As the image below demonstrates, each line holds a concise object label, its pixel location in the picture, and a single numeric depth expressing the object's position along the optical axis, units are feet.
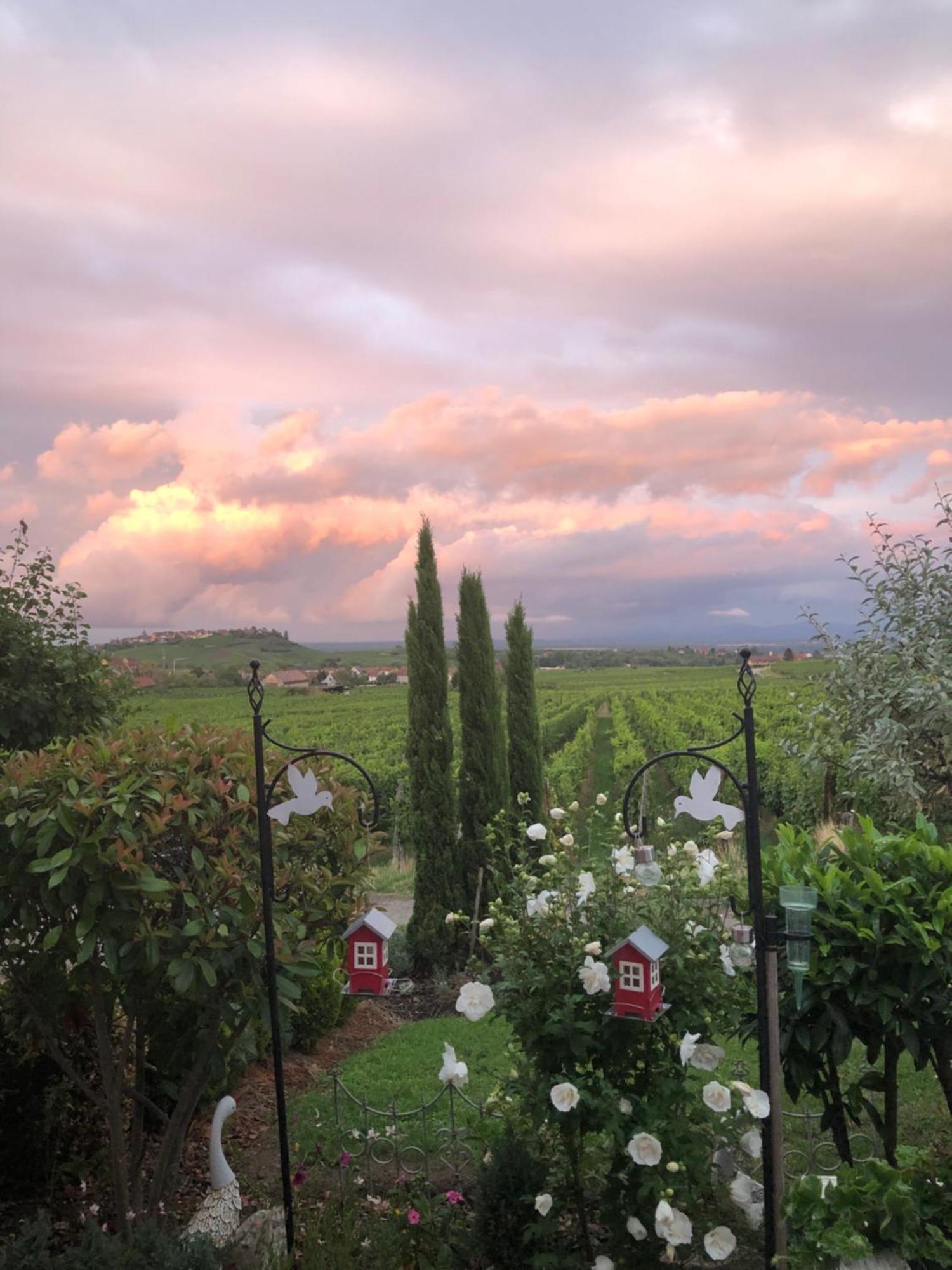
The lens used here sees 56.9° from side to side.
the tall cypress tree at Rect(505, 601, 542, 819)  34.53
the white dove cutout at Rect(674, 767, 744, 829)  10.89
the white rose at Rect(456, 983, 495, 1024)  10.88
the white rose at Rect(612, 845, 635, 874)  11.65
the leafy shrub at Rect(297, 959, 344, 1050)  21.48
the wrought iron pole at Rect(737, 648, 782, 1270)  10.68
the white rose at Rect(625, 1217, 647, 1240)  10.36
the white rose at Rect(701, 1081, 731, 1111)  10.19
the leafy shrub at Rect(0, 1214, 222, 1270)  10.17
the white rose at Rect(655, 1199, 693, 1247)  9.81
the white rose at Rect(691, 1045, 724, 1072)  10.46
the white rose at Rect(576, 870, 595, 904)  11.46
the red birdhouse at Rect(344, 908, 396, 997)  12.22
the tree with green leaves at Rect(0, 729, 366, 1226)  10.73
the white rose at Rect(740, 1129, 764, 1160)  10.93
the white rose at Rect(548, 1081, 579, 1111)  10.00
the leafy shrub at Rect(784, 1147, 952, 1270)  9.61
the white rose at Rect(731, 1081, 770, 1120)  10.30
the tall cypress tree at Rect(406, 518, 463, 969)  30.78
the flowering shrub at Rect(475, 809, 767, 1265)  10.36
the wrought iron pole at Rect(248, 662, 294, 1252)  11.38
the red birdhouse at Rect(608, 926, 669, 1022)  9.86
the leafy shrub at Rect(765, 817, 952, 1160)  11.12
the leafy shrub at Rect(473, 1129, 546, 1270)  11.51
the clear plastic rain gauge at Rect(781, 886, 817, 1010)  10.50
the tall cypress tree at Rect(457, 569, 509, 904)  31.94
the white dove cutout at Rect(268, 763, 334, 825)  11.49
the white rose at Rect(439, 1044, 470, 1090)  11.62
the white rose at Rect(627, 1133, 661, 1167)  9.96
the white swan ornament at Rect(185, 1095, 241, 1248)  12.15
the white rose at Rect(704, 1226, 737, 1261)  10.40
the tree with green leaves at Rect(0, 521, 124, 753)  21.29
